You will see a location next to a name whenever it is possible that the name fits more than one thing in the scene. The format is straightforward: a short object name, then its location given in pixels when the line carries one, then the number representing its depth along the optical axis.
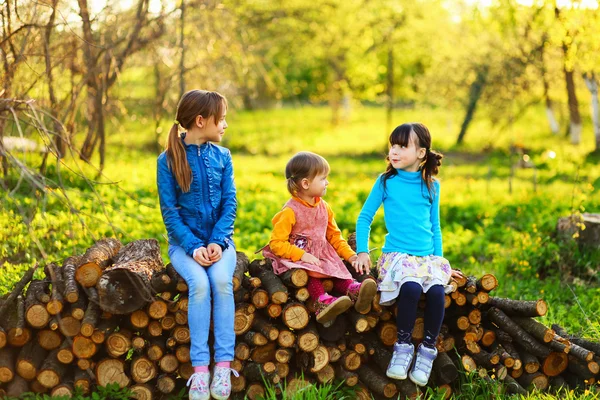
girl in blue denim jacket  4.00
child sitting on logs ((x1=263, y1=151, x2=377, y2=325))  4.37
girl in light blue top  4.27
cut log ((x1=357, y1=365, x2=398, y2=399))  4.27
